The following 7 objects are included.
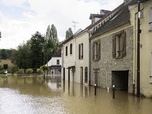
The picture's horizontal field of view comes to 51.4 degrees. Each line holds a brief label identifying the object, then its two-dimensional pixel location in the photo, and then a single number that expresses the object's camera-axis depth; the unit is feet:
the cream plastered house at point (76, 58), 58.83
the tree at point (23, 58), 158.39
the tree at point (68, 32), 201.64
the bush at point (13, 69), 153.98
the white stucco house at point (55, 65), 144.17
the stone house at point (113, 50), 38.96
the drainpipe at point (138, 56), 33.68
